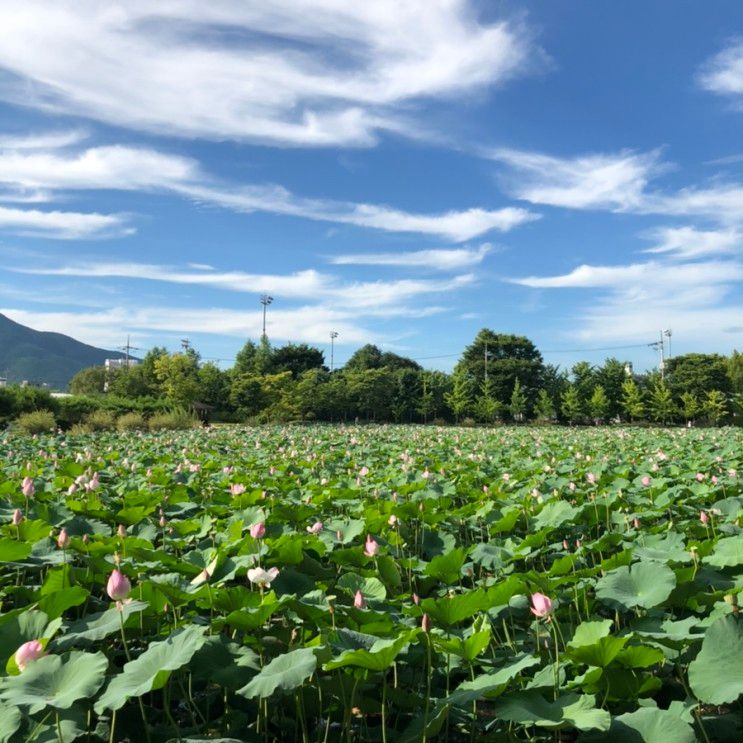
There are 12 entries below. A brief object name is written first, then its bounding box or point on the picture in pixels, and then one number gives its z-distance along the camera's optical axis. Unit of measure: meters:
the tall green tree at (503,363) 55.28
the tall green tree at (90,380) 74.97
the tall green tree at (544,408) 50.28
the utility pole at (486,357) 55.75
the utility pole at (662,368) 51.92
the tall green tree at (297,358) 59.62
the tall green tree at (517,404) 51.03
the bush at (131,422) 22.52
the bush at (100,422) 22.14
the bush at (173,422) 23.55
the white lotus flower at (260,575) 2.24
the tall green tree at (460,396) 51.08
